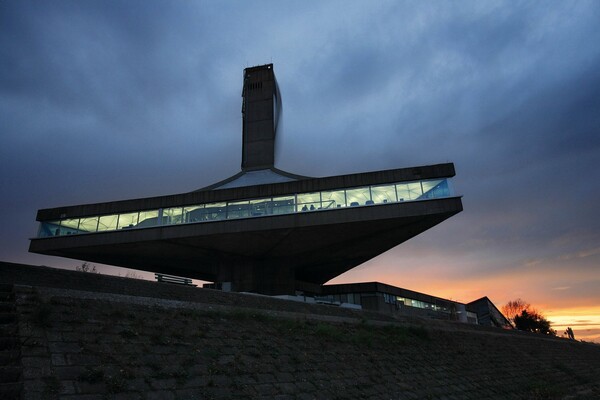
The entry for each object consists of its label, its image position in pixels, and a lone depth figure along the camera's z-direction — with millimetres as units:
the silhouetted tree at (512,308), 90725
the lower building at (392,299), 49312
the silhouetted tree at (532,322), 69812
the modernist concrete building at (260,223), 29203
